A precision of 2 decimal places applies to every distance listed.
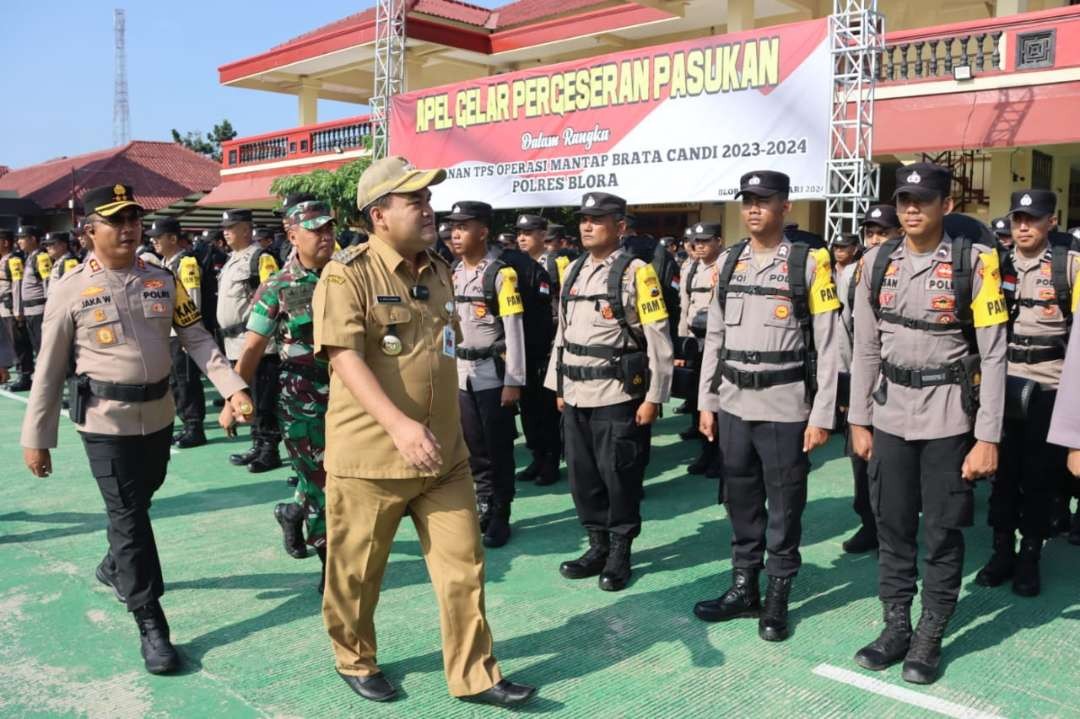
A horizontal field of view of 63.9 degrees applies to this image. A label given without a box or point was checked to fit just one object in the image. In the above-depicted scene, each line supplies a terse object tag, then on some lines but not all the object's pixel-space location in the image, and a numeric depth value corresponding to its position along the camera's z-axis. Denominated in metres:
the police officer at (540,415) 6.51
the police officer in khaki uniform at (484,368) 5.15
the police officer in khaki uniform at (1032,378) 4.38
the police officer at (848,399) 4.45
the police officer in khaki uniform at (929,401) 3.34
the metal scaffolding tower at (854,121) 9.20
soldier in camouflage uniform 4.26
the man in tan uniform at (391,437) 2.91
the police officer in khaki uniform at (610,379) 4.30
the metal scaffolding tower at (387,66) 15.36
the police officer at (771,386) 3.74
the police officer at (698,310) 6.56
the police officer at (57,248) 10.25
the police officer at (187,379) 7.62
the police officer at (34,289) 10.21
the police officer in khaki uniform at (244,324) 6.77
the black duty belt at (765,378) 3.78
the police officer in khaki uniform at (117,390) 3.51
